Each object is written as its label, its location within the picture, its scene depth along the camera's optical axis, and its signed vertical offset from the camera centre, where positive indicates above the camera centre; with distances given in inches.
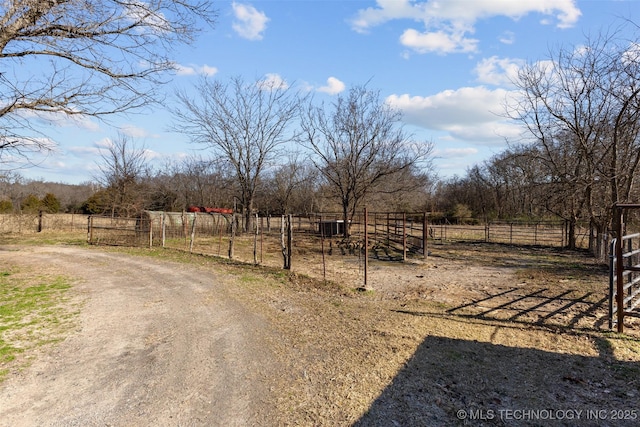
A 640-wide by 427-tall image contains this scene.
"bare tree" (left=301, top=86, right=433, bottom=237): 896.3 +126.0
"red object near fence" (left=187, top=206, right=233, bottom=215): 1205.7 +2.2
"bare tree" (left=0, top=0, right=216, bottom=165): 233.3 +122.5
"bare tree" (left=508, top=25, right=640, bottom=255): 453.4 +95.2
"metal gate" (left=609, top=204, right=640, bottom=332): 221.8 -38.6
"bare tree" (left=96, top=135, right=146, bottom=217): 1100.5 +72.3
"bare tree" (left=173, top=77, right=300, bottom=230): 1034.7 +166.1
